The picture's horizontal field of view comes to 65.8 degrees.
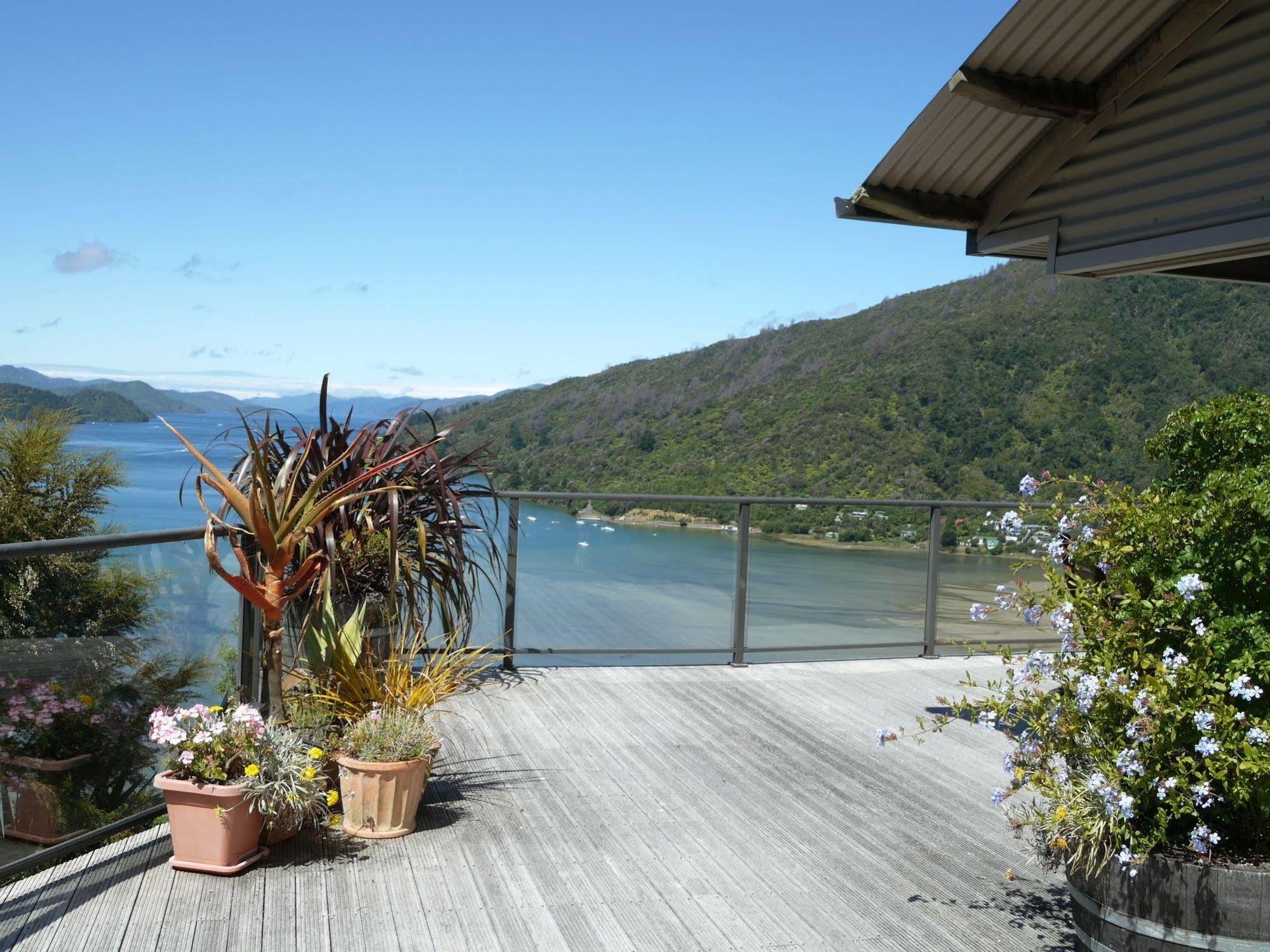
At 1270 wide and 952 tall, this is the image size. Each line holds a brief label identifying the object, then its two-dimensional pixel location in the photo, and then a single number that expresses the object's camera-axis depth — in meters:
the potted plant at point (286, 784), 3.03
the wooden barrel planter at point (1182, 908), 2.07
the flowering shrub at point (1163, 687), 2.13
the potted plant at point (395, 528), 4.36
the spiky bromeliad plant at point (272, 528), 3.32
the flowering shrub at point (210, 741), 2.99
